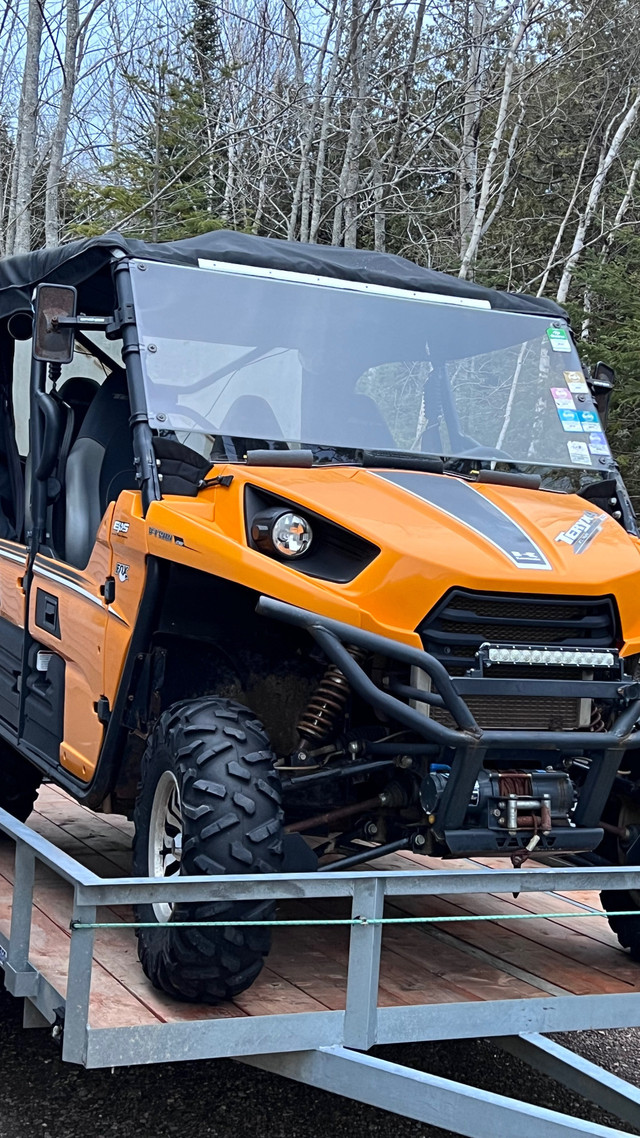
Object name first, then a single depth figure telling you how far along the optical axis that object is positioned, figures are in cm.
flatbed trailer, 299
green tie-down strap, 293
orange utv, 357
